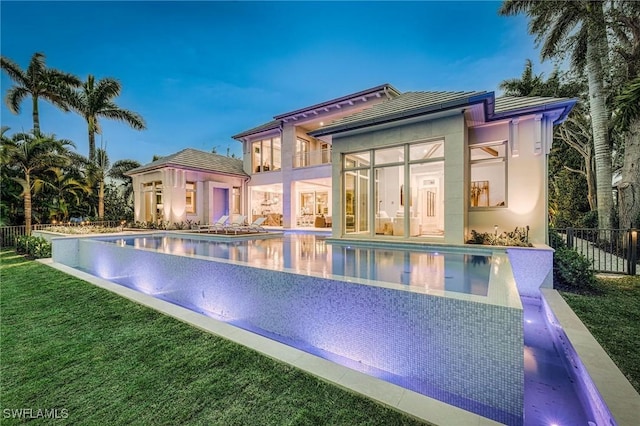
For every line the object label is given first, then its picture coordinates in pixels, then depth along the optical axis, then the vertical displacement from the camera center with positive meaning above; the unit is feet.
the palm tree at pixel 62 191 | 66.08 +4.51
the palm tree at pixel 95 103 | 72.18 +26.81
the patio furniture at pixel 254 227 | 49.21 -3.08
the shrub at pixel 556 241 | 34.09 -3.98
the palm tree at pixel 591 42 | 46.42 +28.26
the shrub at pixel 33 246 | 42.96 -5.74
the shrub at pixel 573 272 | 26.37 -5.93
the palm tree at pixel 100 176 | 70.13 +8.34
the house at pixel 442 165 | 31.22 +5.19
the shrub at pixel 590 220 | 65.21 -2.87
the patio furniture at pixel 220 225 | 50.48 -2.77
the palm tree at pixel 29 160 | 52.34 +9.31
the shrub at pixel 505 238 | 30.22 -3.28
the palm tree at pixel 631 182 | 43.45 +3.84
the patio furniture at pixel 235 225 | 48.13 -2.71
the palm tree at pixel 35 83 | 69.10 +30.90
